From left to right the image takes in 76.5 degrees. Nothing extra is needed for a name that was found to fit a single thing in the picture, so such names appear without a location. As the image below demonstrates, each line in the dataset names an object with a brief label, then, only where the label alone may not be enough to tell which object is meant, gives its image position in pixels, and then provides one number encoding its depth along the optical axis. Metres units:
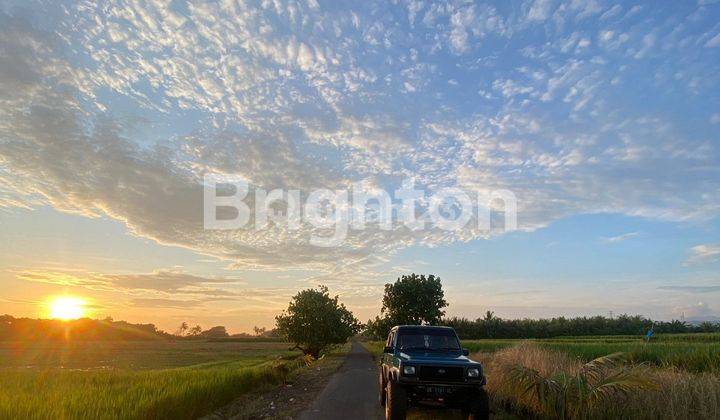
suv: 9.62
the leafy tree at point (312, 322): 45.16
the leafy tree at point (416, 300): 49.12
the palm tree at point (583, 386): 8.94
